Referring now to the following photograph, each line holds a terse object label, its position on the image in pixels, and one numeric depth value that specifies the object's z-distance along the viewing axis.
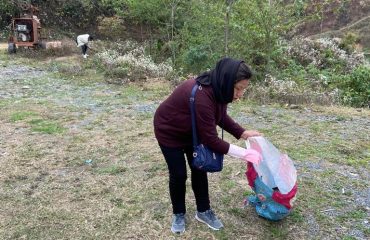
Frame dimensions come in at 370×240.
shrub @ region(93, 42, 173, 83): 10.14
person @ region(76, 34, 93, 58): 14.39
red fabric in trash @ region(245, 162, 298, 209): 2.94
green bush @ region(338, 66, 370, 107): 8.89
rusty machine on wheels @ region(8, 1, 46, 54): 14.69
